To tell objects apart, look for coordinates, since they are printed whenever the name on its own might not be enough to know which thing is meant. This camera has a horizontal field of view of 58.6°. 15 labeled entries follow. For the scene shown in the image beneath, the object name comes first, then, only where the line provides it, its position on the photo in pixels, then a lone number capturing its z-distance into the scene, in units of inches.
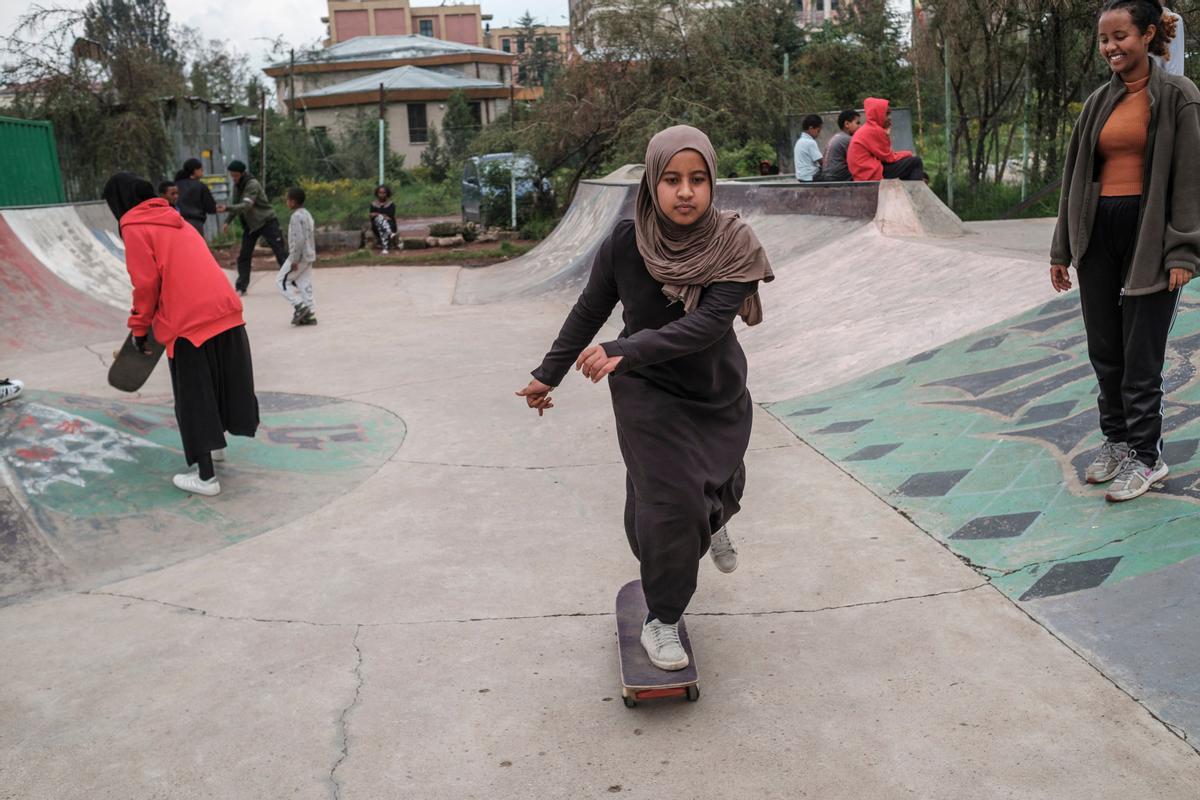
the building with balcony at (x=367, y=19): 2618.1
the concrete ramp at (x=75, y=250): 477.4
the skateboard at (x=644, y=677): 117.7
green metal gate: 513.0
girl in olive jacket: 148.1
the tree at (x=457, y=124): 1483.8
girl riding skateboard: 113.3
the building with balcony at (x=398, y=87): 1630.2
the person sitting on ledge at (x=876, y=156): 426.0
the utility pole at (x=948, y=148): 560.1
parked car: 788.6
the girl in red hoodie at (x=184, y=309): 206.1
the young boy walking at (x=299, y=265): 412.8
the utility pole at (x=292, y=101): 1269.2
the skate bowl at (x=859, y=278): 275.1
